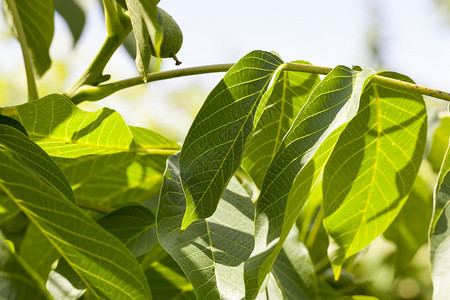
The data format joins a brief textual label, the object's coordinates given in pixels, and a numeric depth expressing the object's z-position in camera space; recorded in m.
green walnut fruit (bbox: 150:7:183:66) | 0.94
